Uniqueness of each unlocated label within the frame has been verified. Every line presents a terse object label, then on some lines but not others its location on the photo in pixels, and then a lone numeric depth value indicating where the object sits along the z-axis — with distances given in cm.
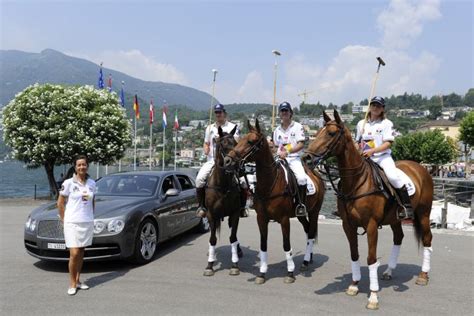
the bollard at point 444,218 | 1228
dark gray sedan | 655
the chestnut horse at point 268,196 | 594
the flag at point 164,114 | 4148
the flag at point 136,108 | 3538
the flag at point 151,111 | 3911
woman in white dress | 566
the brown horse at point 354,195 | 519
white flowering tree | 1997
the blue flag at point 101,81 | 3142
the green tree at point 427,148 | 6059
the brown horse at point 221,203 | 675
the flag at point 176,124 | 4476
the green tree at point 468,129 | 4003
